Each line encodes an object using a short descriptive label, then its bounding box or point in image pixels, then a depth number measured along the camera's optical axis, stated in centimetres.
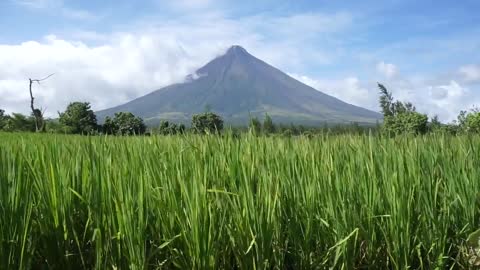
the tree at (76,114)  3309
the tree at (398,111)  1741
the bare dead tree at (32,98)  1945
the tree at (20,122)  3255
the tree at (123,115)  3277
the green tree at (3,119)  3452
